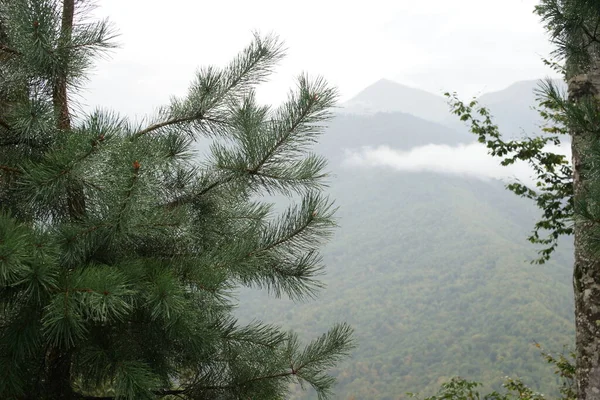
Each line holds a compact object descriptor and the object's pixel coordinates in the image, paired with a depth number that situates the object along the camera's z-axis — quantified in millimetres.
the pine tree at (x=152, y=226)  1418
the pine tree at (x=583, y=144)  1521
